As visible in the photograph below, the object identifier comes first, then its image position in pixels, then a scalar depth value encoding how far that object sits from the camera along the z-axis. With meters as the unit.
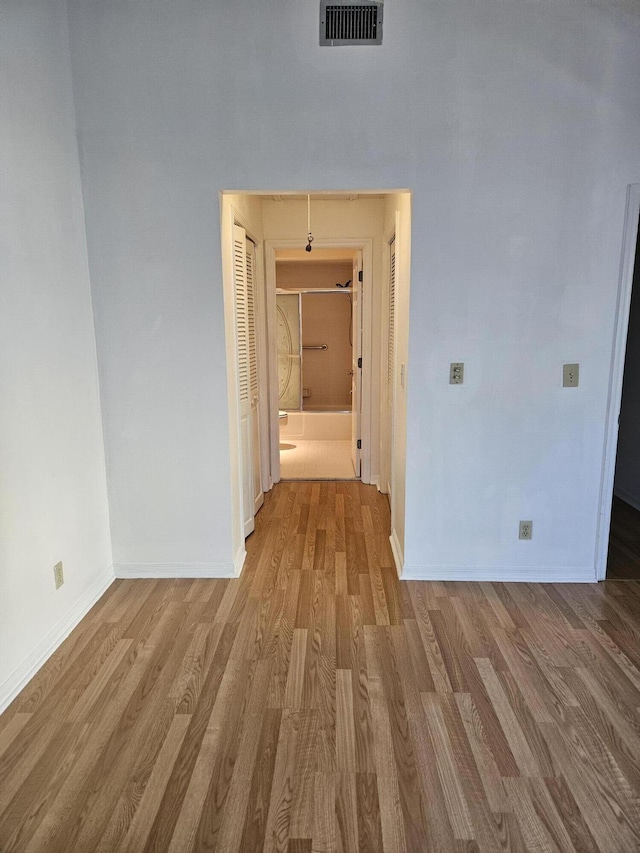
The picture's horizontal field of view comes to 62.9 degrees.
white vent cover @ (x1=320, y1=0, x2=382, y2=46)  2.43
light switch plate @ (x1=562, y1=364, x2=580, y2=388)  2.75
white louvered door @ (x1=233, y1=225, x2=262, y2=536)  3.38
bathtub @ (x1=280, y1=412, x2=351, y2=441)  6.70
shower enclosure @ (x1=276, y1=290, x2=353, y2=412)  7.52
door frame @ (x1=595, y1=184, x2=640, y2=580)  2.61
